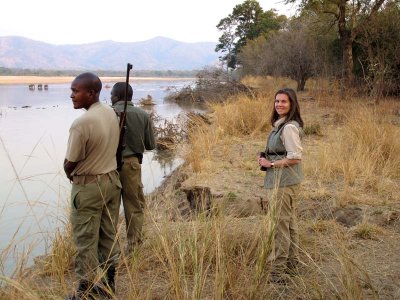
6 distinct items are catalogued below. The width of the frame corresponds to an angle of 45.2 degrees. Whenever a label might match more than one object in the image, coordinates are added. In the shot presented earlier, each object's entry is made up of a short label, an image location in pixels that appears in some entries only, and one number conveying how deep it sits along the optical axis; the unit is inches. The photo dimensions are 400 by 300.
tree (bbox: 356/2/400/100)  604.0
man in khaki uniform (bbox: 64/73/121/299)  123.4
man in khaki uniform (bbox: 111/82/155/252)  166.9
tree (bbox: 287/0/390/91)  623.2
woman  138.4
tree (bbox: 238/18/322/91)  874.8
